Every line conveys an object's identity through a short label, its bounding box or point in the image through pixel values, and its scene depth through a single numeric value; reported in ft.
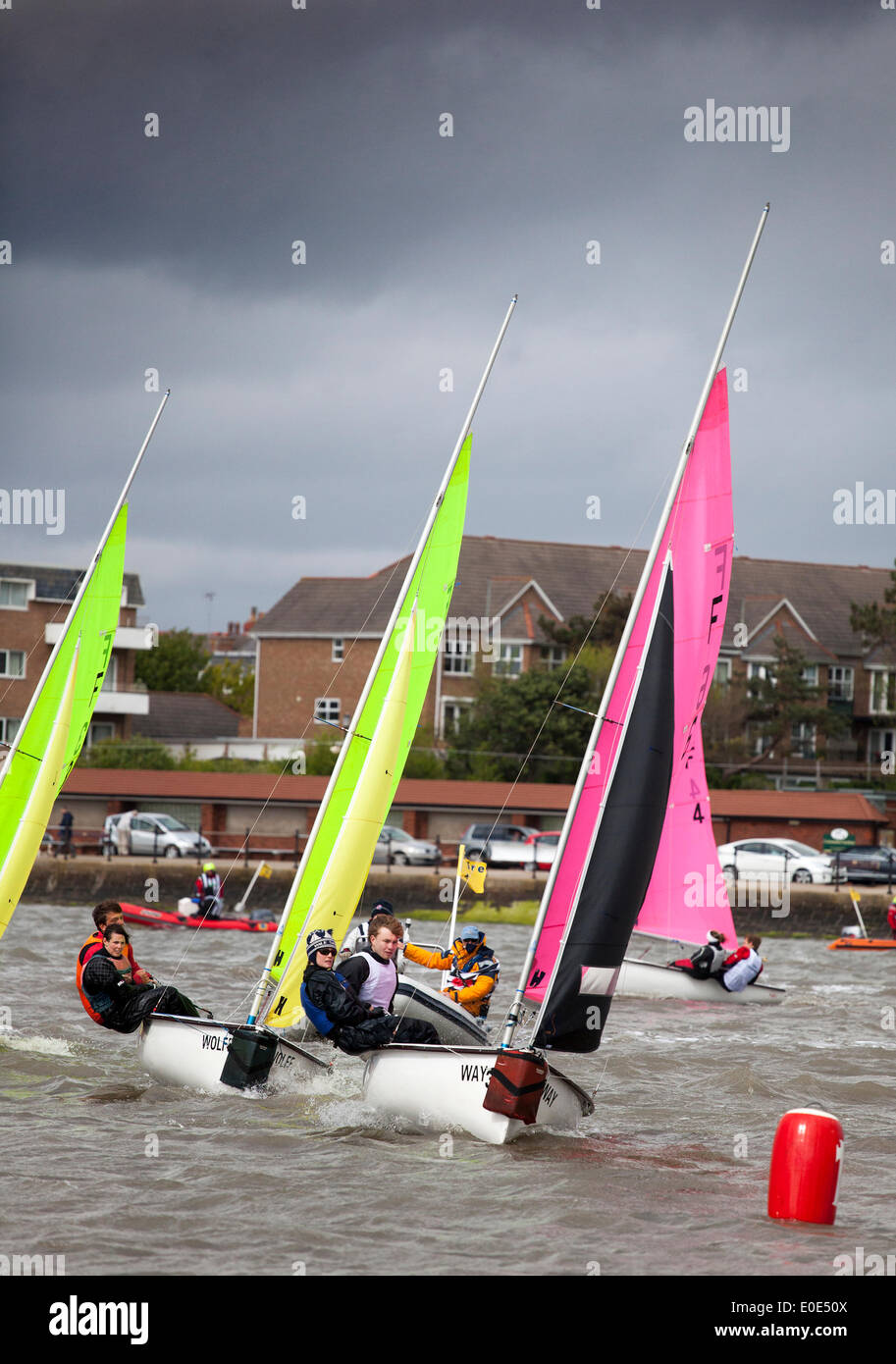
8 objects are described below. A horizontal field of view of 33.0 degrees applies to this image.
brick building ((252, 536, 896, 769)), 193.26
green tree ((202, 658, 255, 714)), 290.35
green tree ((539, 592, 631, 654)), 176.14
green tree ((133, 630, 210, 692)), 278.05
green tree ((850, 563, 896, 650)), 185.88
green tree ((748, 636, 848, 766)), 189.57
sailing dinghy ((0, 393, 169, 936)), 51.80
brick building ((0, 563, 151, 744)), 178.09
